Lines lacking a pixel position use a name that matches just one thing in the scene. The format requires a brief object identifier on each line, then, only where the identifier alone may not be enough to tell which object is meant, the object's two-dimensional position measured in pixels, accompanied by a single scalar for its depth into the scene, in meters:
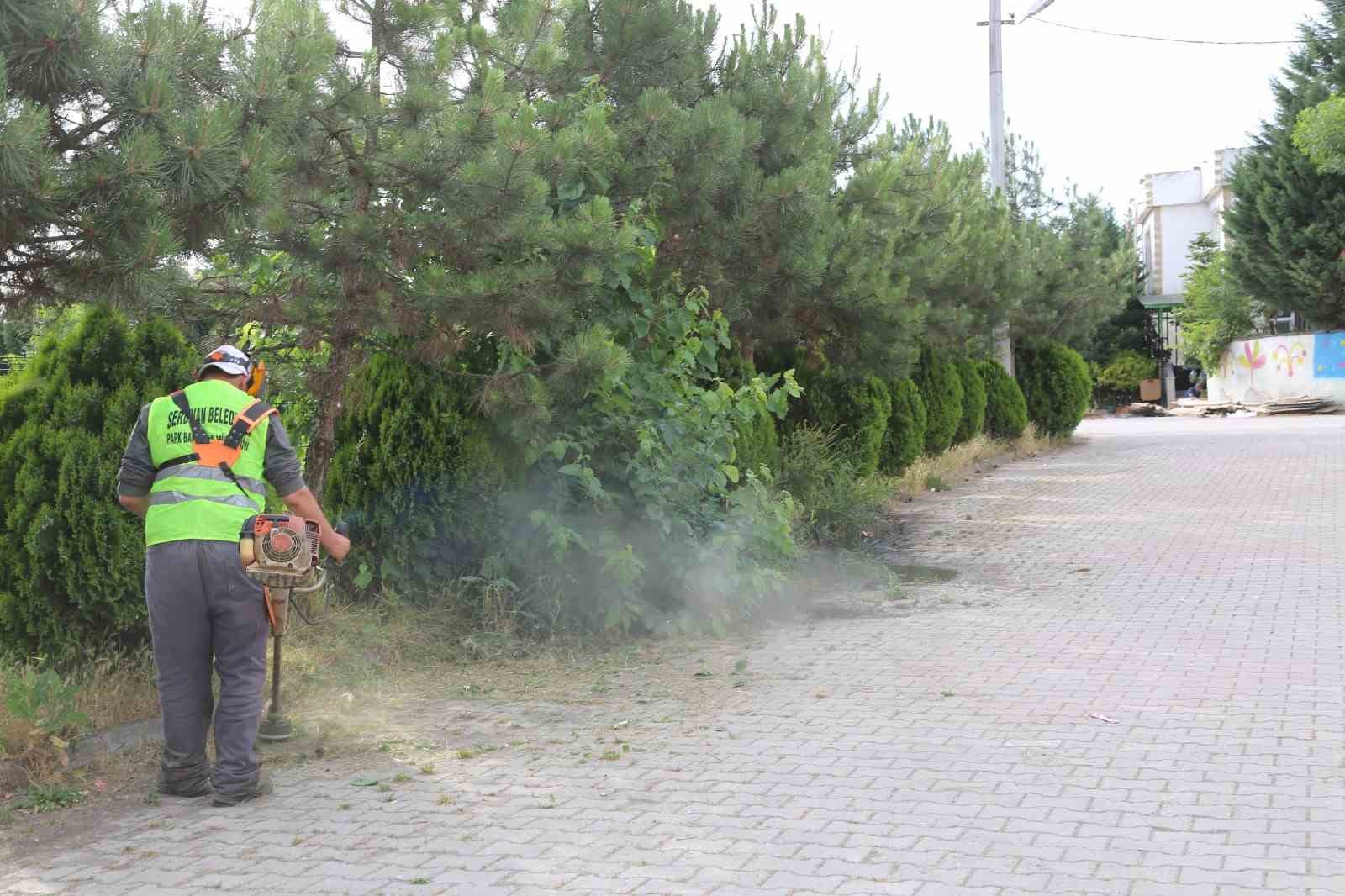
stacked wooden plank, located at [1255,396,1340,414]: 37.84
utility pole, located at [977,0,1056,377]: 23.05
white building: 65.19
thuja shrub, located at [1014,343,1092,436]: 24.50
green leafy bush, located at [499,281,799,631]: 8.01
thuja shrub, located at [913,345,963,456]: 18.95
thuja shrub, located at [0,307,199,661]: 5.79
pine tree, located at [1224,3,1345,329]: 38.34
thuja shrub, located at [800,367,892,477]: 15.20
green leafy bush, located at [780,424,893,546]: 11.98
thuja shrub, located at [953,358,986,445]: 20.86
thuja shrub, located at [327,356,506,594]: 7.96
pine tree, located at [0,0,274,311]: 4.64
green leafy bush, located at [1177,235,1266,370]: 44.38
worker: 5.18
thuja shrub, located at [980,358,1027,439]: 22.80
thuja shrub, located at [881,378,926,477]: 16.97
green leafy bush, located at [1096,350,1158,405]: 48.84
